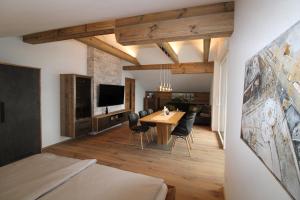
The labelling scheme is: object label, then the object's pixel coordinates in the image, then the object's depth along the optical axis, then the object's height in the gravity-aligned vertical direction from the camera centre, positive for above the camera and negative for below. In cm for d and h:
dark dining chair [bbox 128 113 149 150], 410 -80
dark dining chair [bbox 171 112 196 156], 370 -81
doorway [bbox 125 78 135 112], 766 +5
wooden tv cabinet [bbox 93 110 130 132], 476 -80
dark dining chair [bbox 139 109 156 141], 477 -63
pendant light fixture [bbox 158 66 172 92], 709 +89
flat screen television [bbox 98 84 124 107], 530 +0
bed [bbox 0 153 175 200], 131 -79
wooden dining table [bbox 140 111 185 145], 402 -78
